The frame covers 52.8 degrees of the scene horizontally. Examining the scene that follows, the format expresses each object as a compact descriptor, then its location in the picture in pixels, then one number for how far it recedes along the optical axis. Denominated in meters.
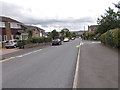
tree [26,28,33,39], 33.47
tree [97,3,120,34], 26.62
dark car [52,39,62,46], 29.82
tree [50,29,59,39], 69.43
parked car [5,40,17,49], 22.23
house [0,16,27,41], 29.39
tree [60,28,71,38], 99.84
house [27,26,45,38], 46.50
